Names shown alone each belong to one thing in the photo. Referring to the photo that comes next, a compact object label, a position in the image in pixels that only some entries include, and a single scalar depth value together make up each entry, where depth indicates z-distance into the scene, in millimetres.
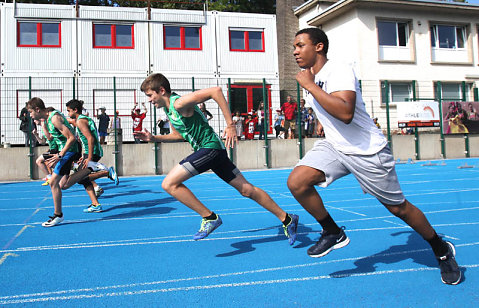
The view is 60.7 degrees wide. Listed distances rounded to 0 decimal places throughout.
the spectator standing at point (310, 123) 15609
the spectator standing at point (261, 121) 15219
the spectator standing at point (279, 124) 15219
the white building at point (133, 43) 20484
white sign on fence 16078
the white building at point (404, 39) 21953
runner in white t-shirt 2980
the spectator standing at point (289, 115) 15344
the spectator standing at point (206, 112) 13750
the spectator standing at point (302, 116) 15453
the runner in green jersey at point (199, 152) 4047
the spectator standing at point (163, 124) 14906
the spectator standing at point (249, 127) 15350
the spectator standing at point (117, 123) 13903
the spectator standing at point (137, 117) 14203
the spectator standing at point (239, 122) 15188
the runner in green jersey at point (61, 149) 5984
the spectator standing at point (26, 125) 13258
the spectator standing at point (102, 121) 14258
